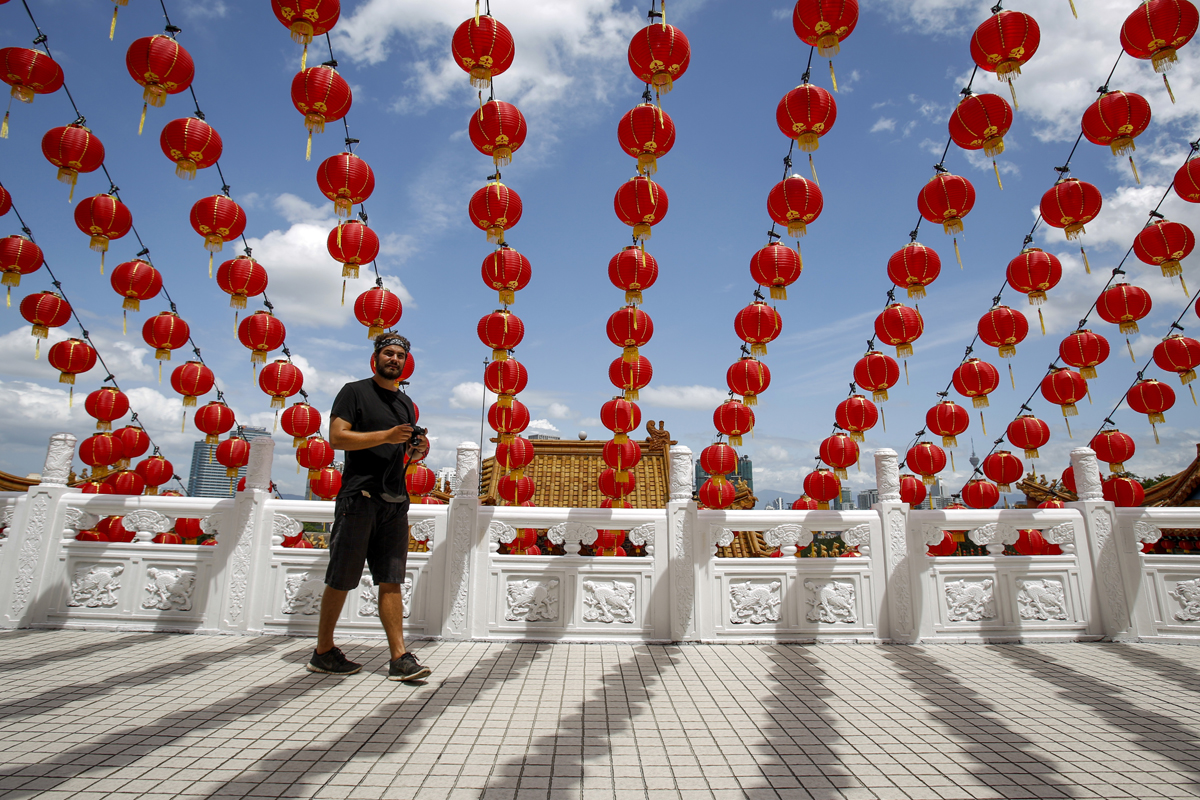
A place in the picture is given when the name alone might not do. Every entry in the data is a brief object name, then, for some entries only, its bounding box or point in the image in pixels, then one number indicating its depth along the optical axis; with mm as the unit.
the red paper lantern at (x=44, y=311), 5973
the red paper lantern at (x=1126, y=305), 5836
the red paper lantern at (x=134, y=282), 6035
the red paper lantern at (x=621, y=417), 6695
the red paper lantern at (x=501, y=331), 5957
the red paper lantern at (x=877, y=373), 6855
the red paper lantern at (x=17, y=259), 5504
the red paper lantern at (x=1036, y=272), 5734
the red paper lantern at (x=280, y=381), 7258
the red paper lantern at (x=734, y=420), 7430
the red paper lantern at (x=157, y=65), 4477
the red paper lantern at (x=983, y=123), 4605
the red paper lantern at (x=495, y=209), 5184
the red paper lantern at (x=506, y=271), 5555
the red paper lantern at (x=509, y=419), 6566
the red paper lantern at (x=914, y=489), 8344
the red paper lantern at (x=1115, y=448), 6531
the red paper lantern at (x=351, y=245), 5383
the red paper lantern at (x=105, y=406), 7527
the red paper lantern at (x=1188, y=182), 4625
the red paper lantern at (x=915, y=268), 5797
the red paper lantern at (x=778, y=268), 5574
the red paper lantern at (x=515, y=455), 7262
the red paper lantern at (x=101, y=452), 7621
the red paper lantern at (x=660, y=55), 4250
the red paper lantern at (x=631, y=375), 6715
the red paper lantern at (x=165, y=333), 6590
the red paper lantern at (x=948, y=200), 5184
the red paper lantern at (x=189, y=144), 4863
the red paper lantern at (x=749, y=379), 6574
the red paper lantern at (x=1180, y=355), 5848
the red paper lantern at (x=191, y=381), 7352
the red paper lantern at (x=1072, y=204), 5059
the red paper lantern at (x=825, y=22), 4012
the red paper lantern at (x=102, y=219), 5527
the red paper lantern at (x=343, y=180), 5043
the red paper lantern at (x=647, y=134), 4578
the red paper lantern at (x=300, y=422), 7688
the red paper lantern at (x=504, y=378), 6250
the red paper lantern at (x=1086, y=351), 6379
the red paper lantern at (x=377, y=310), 6059
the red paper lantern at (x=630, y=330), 5918
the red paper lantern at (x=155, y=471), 8398
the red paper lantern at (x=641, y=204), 4988
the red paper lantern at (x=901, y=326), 6340
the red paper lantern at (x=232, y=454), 8020
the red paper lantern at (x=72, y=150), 5059
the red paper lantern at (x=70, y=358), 6430
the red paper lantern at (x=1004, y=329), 6172
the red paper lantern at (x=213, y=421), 7809
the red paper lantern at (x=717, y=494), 7352
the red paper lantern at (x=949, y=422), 7469
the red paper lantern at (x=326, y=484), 7941
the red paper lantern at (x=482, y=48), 4230
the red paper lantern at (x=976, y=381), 6625
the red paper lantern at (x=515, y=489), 6762
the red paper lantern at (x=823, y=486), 8594
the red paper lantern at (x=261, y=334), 6715
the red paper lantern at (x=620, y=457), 6648
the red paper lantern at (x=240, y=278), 6055
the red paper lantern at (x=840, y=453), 8164
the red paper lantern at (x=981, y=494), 7758
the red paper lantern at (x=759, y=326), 6012
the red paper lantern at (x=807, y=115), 4500
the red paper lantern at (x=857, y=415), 7367
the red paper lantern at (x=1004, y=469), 7551
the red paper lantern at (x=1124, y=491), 6477
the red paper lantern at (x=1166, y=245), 5180
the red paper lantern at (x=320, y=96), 4504
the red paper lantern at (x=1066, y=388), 6680
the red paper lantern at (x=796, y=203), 5047
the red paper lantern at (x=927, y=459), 7641
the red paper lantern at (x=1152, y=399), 6297
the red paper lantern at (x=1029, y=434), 7113
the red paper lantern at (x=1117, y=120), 4598
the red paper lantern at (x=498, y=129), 4668
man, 3340
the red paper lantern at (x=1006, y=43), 4195
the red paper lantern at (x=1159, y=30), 4074
